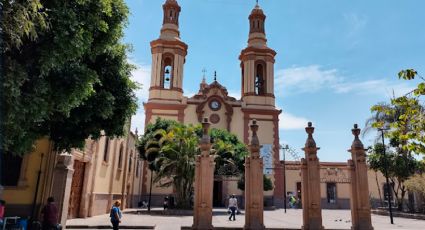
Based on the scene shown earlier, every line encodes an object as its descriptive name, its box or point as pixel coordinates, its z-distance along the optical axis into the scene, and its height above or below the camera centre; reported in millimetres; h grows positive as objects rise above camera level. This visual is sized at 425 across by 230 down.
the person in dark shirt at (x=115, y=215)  11012 -667
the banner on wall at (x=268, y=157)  34188 +3993
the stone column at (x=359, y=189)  12602 +422
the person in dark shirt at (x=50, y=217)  9969 -712
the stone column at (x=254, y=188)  12109 +326
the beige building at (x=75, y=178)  12430 +627
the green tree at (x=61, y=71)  6109 +2510
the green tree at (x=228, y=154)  24228 +3114
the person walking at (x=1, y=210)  9625 -539
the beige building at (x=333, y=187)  35688 +1356
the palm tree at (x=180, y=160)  22141 +2175
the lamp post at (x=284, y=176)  32678 +1994
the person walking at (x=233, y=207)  18703 -522
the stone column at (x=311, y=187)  12430 +434
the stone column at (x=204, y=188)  12031 +270
